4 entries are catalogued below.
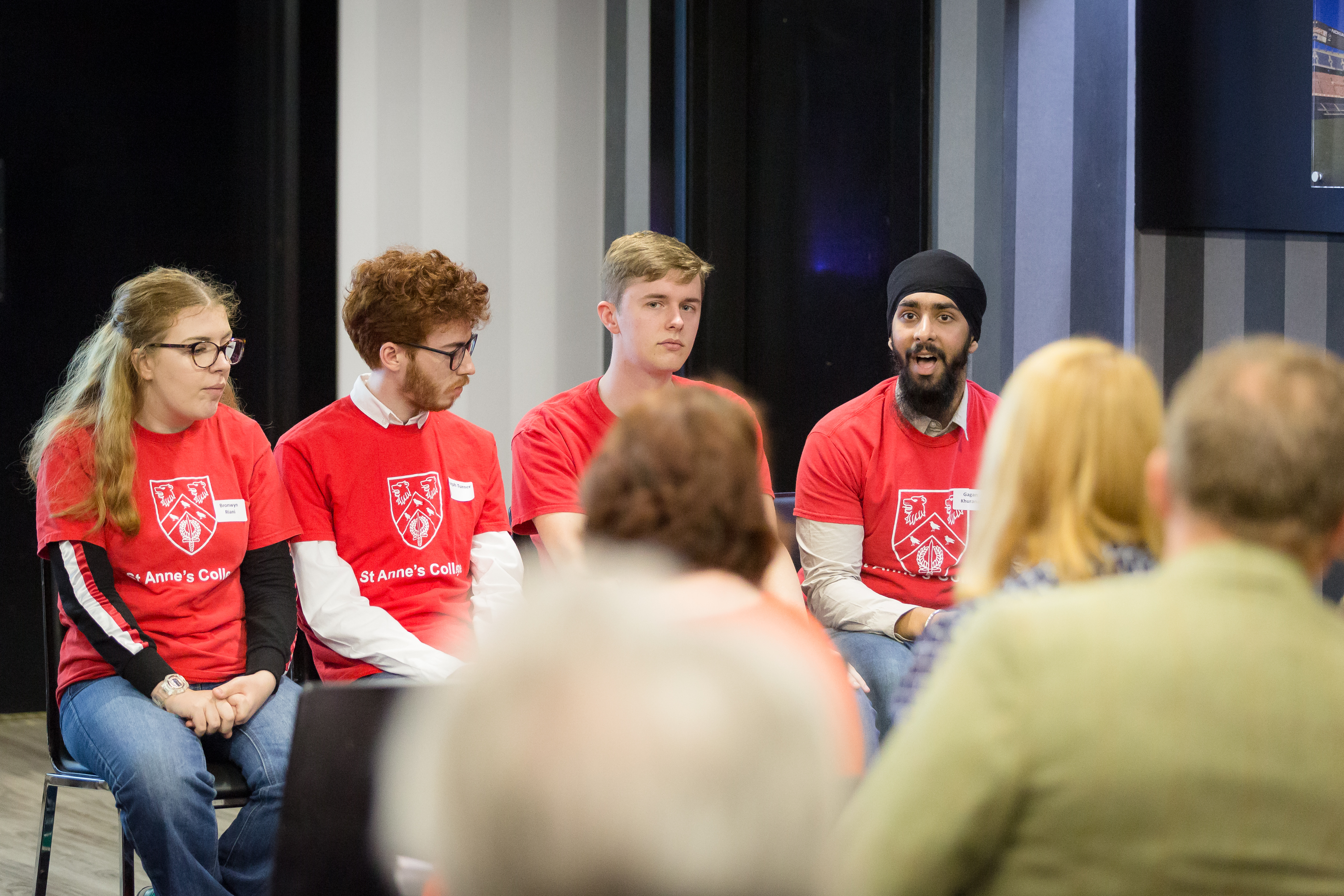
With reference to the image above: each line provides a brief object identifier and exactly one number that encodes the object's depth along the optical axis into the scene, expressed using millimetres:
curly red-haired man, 4742
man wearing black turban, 5281
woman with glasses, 4082
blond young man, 5246
